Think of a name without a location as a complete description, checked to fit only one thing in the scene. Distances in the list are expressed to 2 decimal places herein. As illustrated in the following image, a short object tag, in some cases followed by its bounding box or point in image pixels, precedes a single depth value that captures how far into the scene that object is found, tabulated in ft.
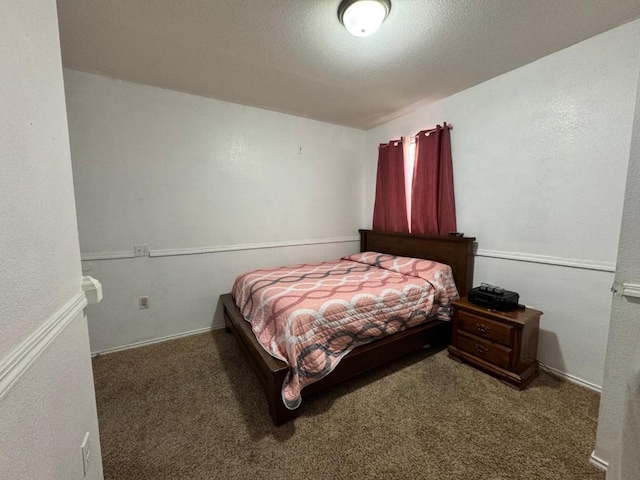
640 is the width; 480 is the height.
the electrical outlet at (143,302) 8.30
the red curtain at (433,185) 8.93
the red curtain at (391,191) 10.59
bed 5.22
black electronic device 6.72
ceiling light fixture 4.81
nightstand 6.18
